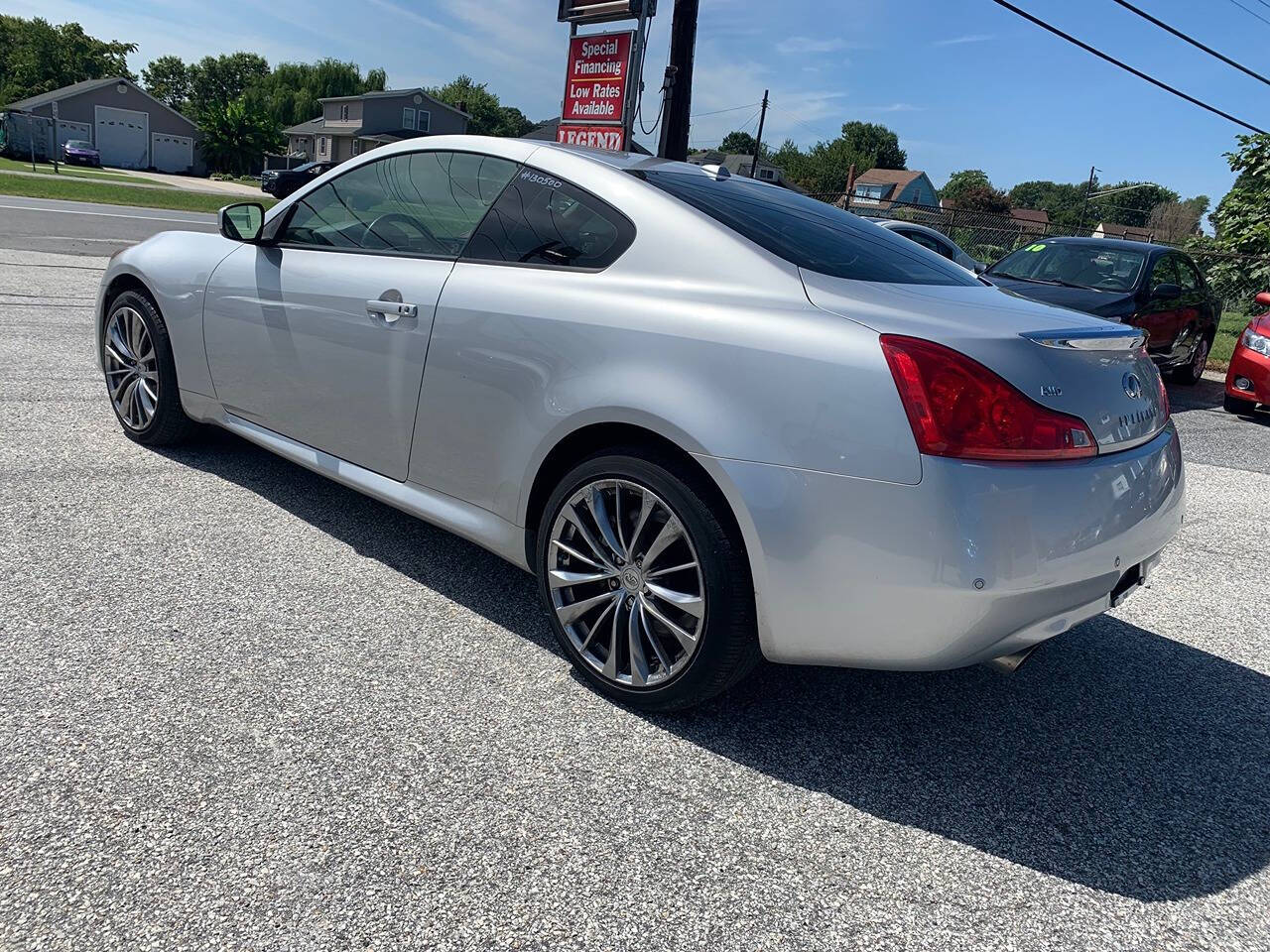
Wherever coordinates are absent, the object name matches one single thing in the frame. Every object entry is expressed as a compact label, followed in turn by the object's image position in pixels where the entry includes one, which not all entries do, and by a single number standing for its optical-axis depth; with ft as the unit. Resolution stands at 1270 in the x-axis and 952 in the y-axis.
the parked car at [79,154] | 201.26
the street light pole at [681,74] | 37.83
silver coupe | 7.55
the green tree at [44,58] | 284.20
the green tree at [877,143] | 407.23
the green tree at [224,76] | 358.23
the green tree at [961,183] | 366.26
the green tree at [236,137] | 254.68
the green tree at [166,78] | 360.89
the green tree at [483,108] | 349.41
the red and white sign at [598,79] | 38.88
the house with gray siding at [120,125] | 230.89
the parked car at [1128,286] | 30.86
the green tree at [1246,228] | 62.95
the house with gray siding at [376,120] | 248.11
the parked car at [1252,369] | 30.12
